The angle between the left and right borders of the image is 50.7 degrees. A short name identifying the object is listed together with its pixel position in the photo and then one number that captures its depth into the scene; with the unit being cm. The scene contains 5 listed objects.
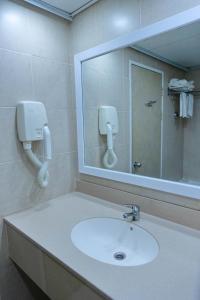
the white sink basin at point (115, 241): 101
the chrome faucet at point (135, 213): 112
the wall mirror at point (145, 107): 103
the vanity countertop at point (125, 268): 66
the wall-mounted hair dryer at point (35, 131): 123
